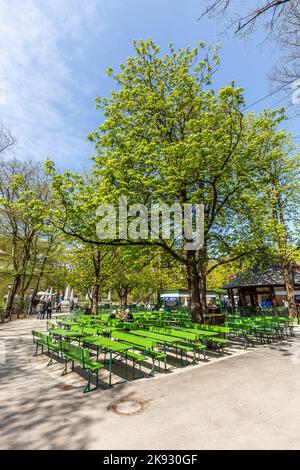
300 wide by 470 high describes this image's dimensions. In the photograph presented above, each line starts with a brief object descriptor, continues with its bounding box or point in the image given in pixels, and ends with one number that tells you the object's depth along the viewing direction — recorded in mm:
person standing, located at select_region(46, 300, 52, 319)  24275
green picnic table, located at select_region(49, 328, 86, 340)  9289
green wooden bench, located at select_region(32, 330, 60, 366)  8607
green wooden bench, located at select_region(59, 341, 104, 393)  6223
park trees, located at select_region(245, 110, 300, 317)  19125
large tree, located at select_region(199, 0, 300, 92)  4711
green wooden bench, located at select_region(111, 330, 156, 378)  7078
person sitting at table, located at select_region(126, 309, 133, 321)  15332
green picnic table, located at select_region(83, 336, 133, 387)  6766
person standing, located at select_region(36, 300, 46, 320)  23734
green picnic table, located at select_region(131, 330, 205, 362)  8118
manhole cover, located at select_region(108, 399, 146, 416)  4973
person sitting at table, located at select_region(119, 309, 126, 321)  16511
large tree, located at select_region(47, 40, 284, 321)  10969
